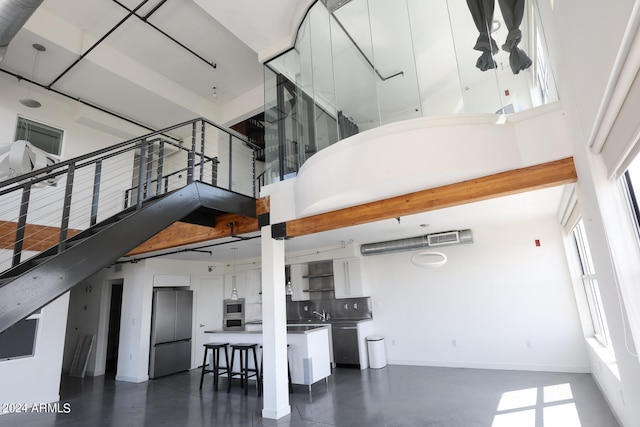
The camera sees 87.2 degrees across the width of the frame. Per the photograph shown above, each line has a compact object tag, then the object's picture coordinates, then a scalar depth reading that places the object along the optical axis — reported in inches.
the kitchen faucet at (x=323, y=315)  321.1
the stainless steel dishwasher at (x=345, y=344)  277.0
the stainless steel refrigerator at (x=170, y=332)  291.0
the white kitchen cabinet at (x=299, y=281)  336.5
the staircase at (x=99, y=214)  102.8
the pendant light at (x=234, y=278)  364.4
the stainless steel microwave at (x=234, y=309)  360.2
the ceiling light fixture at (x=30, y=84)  220.5
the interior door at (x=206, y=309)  327.6
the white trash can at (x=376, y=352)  270.5
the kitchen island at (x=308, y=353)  219.6
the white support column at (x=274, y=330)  177.3
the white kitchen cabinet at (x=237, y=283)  359.6
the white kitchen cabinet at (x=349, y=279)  299.9
